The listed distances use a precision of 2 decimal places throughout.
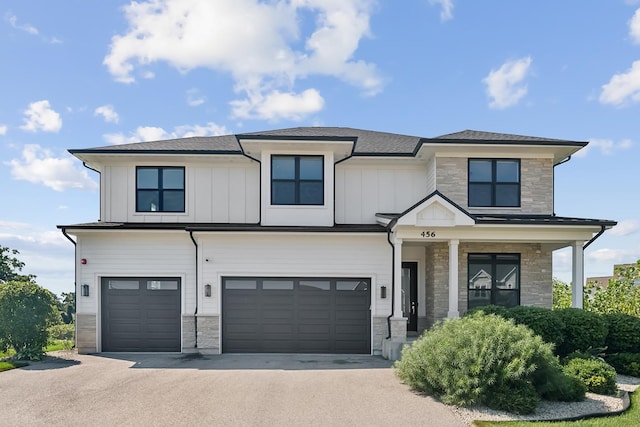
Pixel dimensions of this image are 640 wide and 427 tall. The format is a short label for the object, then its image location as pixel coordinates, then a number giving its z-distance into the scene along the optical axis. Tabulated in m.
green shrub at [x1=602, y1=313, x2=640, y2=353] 10.74
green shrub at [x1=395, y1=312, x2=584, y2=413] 7.41
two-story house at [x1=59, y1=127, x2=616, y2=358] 12.42
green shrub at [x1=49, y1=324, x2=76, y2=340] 18.39
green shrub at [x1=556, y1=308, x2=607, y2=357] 10.41
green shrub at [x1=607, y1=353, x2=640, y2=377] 10.07
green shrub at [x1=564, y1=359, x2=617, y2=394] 8.40
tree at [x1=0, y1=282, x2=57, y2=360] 11.34
